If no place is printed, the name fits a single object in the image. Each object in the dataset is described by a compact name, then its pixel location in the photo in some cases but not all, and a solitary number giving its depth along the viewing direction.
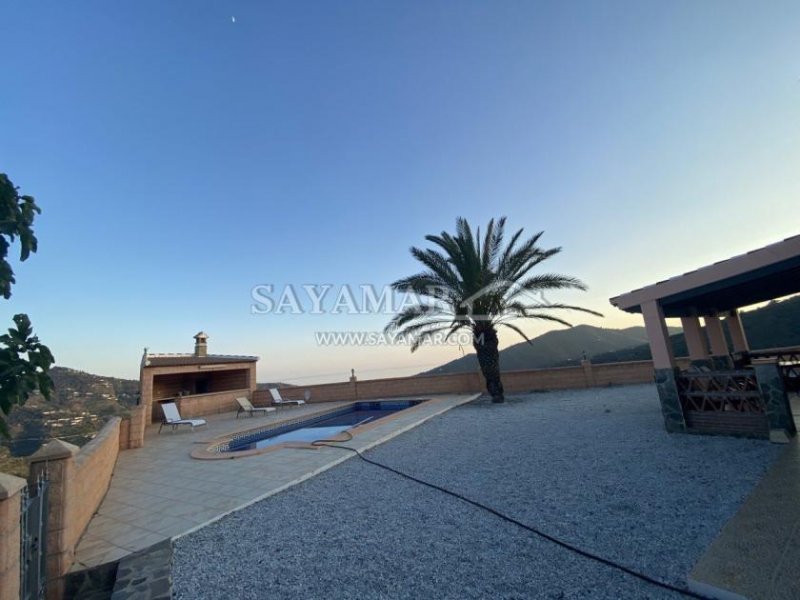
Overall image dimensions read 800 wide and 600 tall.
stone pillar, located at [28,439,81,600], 3.18
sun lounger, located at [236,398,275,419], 14.26
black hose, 2.31
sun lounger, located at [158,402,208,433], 11.27
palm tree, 11.81
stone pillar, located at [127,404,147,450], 9.33
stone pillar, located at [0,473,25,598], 2.14
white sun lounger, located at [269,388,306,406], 16.64
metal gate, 2.56
